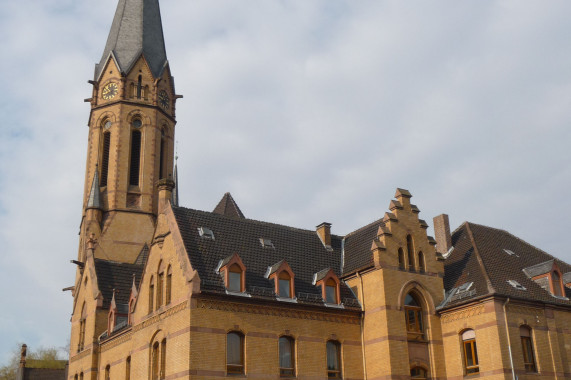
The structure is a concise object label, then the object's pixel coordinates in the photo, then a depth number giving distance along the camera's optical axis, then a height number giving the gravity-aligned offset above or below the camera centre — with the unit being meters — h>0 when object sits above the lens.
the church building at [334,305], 29.77 +5.58
